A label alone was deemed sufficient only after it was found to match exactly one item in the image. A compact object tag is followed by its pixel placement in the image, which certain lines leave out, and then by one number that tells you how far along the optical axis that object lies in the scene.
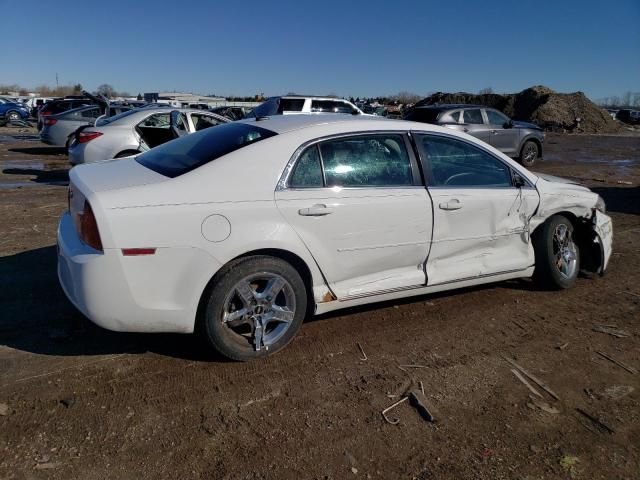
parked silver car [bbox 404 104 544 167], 13.23
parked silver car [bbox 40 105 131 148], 14.16
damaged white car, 2.98
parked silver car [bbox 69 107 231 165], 9.09
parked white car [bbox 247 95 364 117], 13.60
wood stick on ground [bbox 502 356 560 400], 3.11
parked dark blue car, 30.11
